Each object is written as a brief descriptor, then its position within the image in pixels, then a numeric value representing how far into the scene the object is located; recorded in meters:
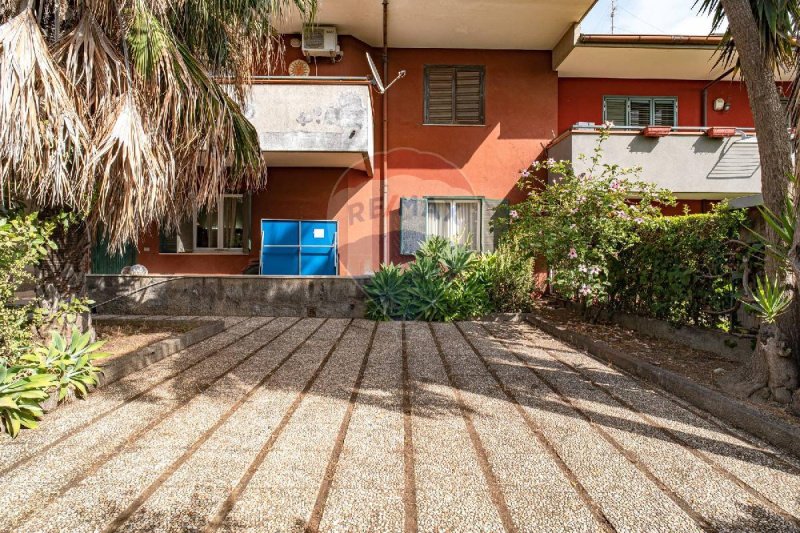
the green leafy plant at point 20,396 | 2.83
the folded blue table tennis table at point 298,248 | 9.80
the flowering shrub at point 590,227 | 6.75
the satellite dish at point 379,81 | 9.88
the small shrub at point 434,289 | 8.20
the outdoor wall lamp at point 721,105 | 12.02
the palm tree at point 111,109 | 3.48
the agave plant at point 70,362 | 3.35
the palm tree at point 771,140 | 3.47
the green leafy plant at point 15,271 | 3.10
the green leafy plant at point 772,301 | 3.17
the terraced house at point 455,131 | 10.16
